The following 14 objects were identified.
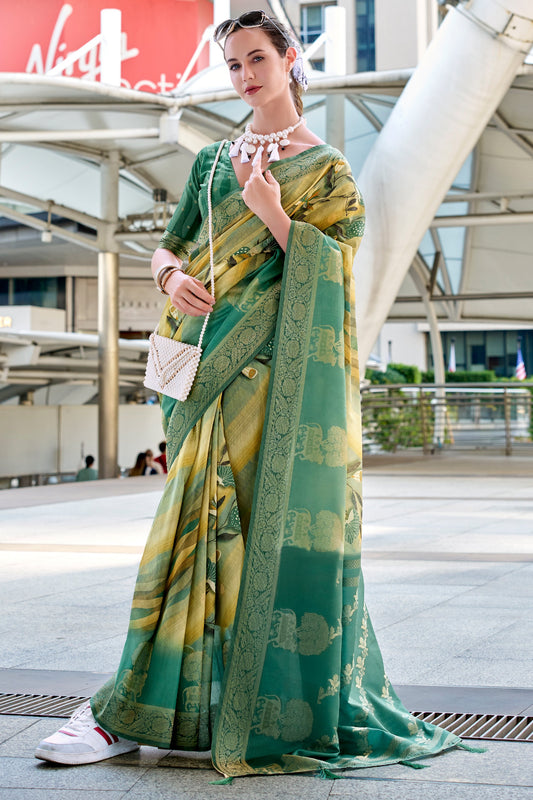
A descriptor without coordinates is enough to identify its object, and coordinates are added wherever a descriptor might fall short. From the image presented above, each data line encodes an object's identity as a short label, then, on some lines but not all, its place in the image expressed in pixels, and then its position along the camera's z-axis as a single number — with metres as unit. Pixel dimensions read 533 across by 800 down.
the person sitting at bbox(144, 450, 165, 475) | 17.19
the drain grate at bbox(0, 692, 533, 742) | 2.57
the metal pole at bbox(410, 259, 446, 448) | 28.34
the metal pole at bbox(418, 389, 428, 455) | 19.74
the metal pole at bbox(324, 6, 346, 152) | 14.44
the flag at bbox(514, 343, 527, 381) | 37.38
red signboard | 19.30
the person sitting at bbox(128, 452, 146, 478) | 16.88
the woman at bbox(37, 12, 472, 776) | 2.32
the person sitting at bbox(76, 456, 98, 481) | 19.56
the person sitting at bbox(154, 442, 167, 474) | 18.12
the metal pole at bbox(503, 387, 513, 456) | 18.97
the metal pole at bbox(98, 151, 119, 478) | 19.69
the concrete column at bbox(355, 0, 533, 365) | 12.31
